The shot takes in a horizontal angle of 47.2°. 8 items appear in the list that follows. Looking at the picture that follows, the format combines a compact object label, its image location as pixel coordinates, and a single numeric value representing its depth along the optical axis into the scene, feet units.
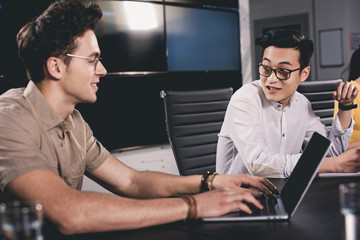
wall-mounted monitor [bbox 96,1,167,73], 12.01
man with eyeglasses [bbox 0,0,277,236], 3.60
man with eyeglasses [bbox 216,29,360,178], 6.58
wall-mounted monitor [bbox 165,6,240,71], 13.74
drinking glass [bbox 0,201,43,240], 2.32
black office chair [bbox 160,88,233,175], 7.43
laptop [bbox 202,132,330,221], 3.64
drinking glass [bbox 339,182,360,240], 2.48
